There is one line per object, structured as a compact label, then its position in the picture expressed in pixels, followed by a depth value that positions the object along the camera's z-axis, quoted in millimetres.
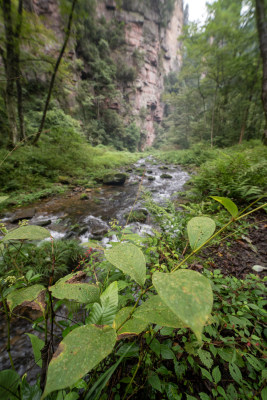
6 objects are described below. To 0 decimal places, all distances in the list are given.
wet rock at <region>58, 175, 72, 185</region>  6954
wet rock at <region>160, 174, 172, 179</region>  9259
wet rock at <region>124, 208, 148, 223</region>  3957
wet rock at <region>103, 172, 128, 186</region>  8062
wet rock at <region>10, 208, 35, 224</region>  3984
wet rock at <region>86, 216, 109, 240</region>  3627
